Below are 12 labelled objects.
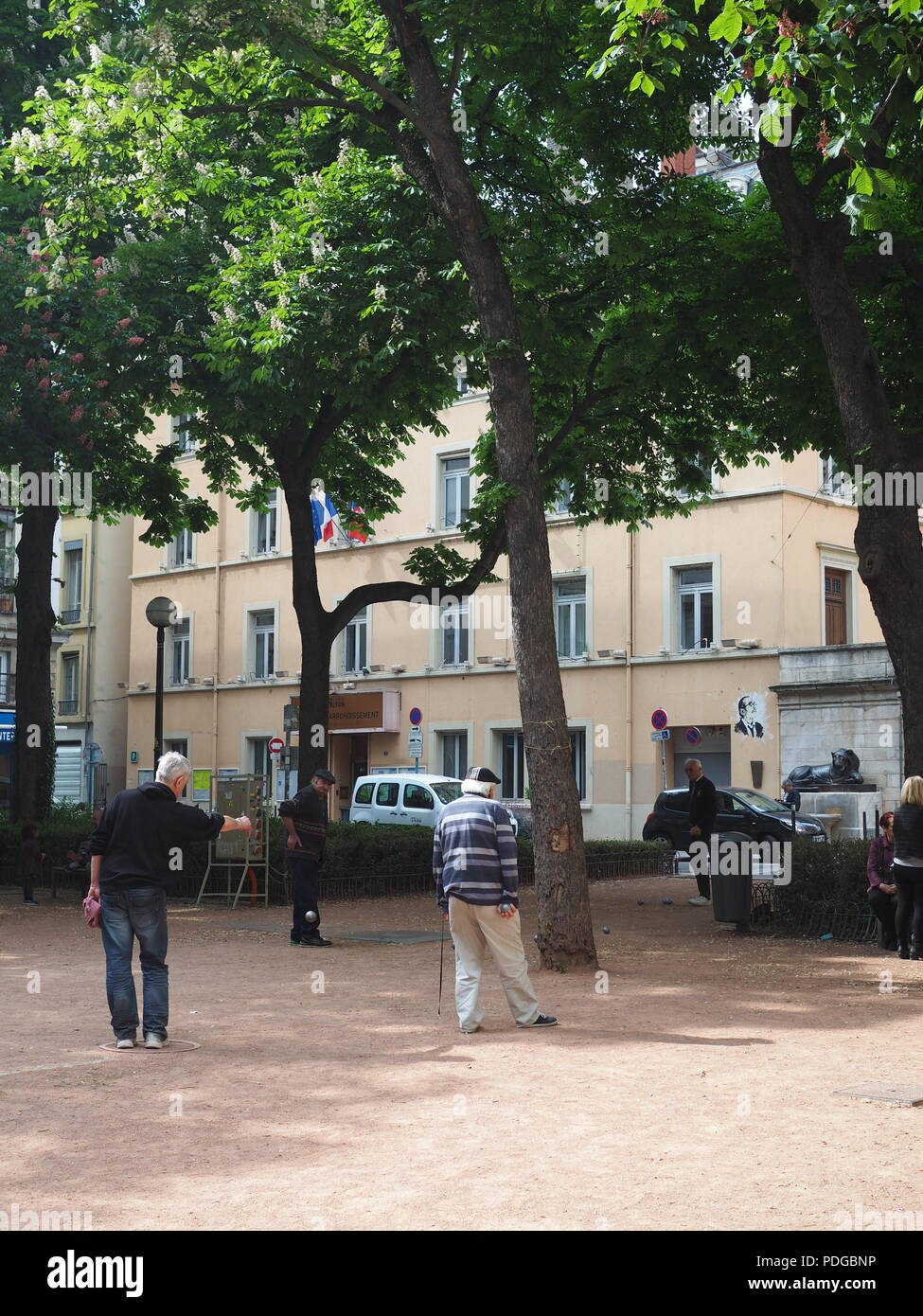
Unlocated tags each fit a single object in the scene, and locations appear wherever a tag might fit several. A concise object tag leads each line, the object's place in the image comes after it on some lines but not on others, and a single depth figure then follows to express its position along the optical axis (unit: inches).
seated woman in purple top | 606.2
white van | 1300.4
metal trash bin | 676.7
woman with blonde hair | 569.3
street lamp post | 898.7
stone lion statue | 1325.0
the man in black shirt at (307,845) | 627.8
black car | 1160.2
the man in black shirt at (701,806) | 812.0
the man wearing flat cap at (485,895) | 424.8
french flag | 1416.1
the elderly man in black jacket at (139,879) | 391.2
